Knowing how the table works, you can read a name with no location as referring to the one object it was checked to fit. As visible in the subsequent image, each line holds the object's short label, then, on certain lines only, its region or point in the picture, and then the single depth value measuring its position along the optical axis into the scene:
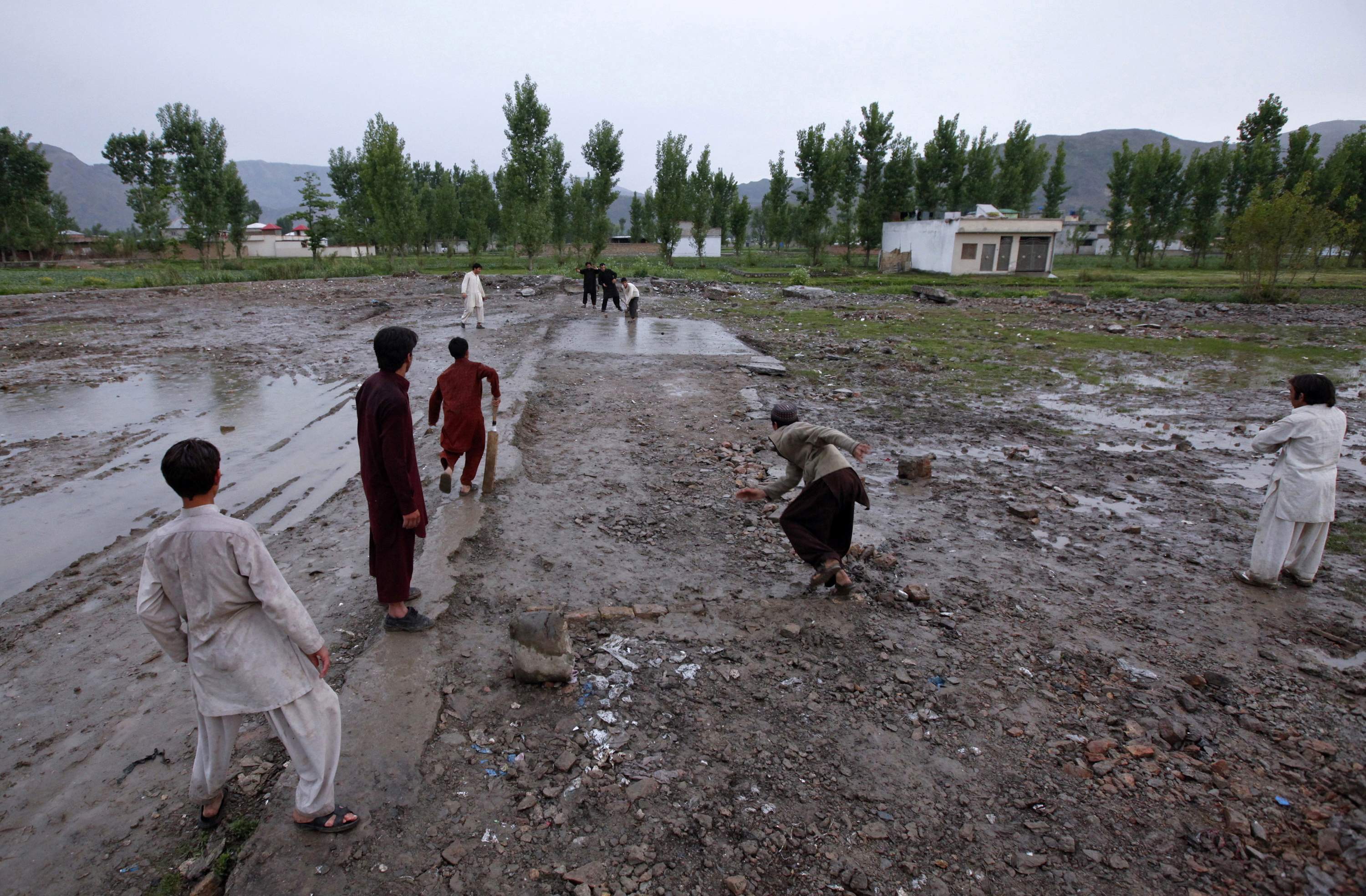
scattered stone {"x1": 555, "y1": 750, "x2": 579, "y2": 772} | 2.93
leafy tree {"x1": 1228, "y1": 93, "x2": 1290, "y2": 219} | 48.31
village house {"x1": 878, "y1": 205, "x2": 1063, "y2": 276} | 38.44
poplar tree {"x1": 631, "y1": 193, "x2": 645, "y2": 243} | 68.88
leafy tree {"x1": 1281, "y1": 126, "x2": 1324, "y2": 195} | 46.56
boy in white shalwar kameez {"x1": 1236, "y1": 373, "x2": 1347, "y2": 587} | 4.54
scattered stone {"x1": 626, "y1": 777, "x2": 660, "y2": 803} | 2.81
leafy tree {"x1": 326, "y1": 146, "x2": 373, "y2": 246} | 49.78
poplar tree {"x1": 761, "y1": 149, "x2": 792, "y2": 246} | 53.34
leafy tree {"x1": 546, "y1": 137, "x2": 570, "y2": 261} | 45.97
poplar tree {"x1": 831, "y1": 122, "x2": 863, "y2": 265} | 47.12
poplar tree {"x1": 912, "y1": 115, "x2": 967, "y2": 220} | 47.31
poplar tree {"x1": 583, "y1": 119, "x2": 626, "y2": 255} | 47.50
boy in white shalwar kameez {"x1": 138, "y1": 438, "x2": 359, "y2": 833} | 2.21
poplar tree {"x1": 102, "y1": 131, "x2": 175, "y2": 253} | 52.72
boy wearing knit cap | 4.32
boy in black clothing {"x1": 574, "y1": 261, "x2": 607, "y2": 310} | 19.89
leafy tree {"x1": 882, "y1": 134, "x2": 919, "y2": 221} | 45.41
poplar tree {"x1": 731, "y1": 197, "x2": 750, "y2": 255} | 57.72
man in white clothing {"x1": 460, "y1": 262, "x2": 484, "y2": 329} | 14.91
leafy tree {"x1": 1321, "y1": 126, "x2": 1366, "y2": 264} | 43.81
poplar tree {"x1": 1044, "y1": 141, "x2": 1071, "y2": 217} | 57.09
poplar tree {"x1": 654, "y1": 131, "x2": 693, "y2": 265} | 48.25
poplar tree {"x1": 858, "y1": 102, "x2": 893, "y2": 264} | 46.06
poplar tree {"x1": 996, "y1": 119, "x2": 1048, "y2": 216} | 51.97
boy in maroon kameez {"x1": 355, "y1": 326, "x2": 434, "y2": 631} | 3.56
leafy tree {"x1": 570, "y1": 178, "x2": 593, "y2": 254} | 46.94
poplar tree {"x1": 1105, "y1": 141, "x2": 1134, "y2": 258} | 51.81
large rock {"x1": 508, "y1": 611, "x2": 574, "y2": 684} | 3.41
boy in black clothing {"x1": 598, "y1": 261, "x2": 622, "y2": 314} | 18.92
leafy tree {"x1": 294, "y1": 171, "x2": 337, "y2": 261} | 46.50
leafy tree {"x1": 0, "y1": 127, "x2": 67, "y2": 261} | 46.59
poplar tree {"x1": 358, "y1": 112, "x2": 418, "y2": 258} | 37.88
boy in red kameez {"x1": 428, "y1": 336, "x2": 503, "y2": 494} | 5.59
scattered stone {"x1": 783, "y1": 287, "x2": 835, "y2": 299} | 25.52
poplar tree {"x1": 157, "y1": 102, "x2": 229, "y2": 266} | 40.75
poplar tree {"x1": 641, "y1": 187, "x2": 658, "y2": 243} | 55.69
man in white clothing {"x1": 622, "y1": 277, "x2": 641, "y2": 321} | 17.36
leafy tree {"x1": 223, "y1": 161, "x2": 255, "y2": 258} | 46.28
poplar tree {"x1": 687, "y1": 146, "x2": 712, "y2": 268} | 52.44
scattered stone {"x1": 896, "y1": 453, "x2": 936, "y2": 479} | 6.80
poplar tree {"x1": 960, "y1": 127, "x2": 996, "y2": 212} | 48.62
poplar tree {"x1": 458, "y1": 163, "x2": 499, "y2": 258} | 52.62
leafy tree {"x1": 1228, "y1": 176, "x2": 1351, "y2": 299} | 23.44
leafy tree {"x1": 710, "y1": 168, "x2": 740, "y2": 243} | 56.31
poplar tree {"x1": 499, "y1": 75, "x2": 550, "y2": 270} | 38.97
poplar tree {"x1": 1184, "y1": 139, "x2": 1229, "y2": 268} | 48.38
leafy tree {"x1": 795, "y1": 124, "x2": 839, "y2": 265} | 45.75
